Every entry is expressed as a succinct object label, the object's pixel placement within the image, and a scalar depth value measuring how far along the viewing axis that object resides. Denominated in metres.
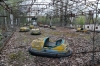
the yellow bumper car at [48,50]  2.92
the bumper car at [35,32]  6.38
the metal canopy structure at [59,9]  7.77
